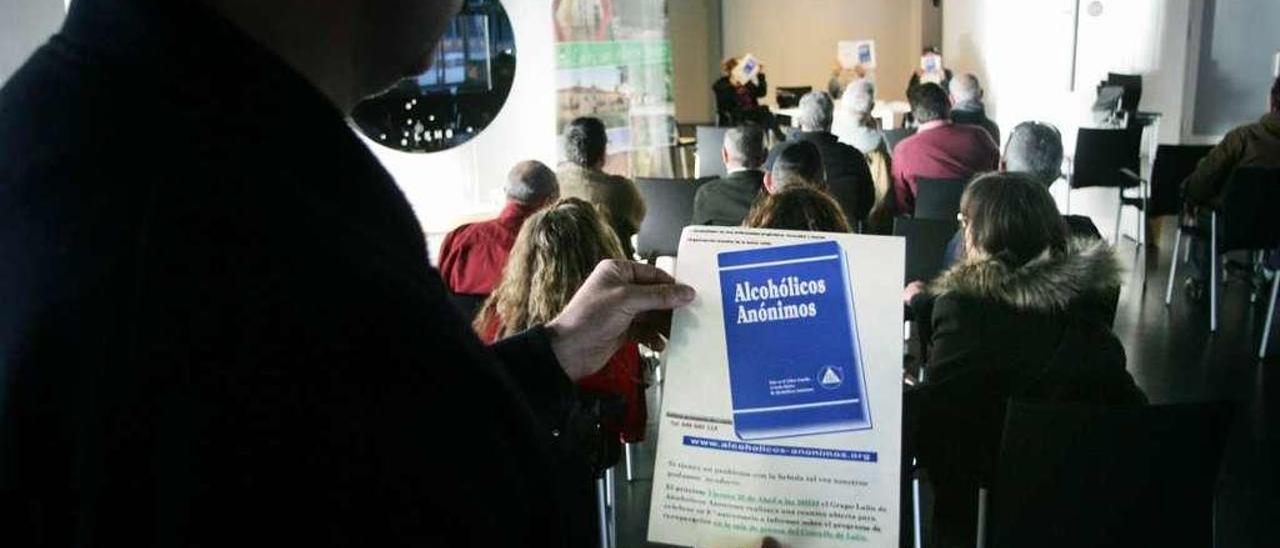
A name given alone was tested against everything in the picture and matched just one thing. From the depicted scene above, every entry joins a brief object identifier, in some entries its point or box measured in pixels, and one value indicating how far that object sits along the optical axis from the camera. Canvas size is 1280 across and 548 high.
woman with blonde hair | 2.74
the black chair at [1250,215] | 4.73
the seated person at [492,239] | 3.50
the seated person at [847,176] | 5.16
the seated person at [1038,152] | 4.19
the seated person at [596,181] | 4.52
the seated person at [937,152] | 5.27
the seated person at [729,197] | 4.60
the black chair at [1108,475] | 2.03
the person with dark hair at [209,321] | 0.43
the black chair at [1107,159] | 6.34
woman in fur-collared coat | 2.37
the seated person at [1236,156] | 5.27
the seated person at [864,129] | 5.94
